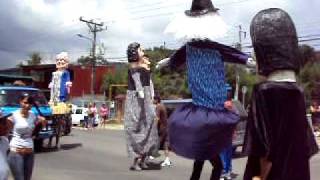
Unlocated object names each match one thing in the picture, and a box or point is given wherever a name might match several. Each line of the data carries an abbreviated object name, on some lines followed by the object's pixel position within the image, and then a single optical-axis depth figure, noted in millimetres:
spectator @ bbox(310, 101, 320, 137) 27028
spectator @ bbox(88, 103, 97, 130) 40656
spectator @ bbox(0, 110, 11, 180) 7511
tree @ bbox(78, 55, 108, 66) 86875
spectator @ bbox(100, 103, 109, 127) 42844
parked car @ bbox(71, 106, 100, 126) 45131
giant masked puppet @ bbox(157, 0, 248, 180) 6465
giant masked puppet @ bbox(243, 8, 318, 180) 4855
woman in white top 9453
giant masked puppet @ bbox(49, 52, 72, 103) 18016
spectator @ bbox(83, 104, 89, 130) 39906
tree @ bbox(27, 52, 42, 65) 96750
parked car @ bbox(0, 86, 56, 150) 17750
